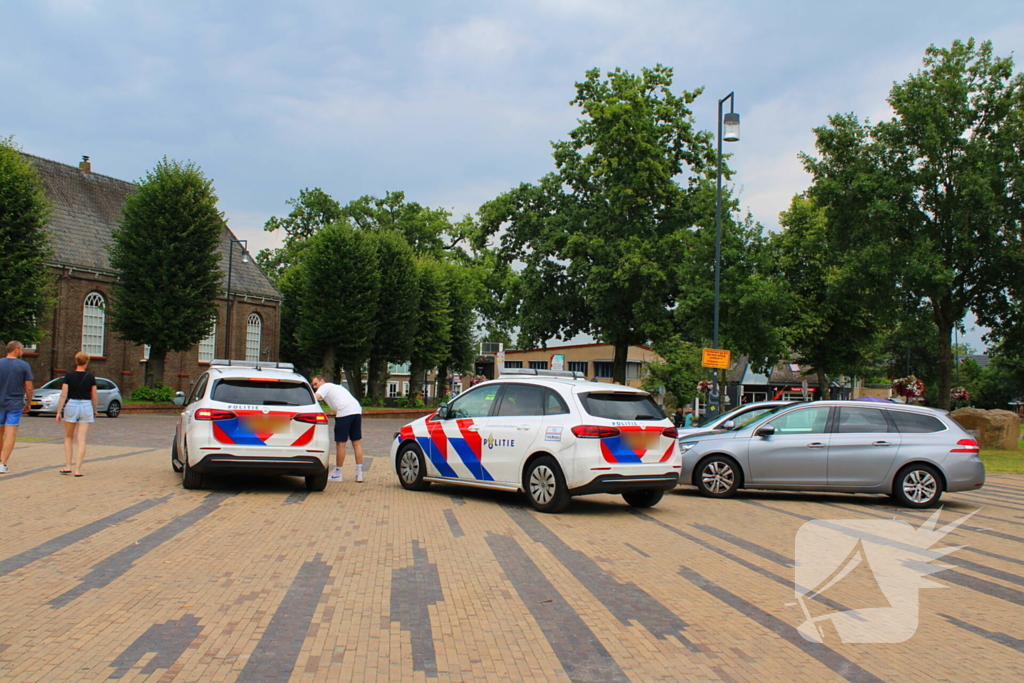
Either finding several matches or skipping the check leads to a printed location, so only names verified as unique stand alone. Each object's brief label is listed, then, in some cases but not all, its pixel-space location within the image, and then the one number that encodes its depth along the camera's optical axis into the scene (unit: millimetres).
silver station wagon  12711
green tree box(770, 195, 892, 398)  31234
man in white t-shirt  13109
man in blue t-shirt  12484
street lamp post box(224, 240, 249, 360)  53781
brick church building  43250
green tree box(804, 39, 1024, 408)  27859
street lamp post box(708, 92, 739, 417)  24275
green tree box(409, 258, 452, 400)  53178
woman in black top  12242
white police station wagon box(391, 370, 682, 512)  10547
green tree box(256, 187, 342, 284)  71875
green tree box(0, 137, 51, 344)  32875
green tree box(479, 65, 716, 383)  38344
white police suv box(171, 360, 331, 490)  11320
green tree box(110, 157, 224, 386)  38656
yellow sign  24109
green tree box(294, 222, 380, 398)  46125
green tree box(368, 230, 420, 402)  49281
